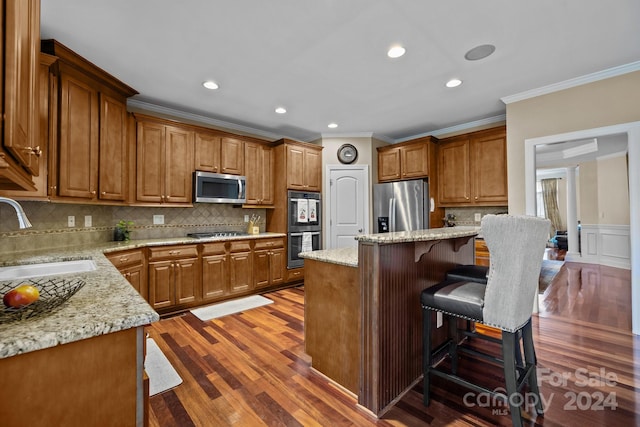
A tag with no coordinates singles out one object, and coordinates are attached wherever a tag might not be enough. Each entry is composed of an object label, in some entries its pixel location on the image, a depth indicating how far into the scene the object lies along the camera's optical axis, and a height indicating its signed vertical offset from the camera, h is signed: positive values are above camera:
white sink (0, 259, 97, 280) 1.70 -0.32
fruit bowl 0.85 -0.29
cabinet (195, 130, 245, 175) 3.87 +0.94
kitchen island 1.67 -0.63
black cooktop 3.89 -0.24
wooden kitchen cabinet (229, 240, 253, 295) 3.85 -0.70
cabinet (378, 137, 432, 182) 4.54 +0.96
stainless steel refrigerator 4.47 +0.19
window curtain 8.08 +0.54
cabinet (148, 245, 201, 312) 3.21 -0.70
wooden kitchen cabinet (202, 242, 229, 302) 3.60 -0.70
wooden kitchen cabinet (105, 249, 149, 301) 2.73 -0.49
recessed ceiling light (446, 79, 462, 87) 3.06 +1.50
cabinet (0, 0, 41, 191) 0.73 +0.38
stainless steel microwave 3.80 +0.44
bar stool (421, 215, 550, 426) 1.44 -0.42
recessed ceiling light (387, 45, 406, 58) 2.47 +1.50
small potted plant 3.28 -0.15
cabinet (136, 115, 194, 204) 3.40 +0.72
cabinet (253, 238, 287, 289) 4.13 -0.69
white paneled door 5.04 +0.24
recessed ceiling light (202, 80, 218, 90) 3.09 +1.51
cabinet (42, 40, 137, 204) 2.43 +0.85
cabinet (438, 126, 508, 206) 3.95 +0.71
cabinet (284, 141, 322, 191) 4.57 +0.88
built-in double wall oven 4.54 -0.12
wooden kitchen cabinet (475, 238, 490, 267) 3.69 -0.51
